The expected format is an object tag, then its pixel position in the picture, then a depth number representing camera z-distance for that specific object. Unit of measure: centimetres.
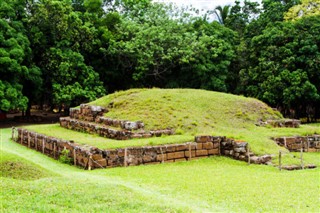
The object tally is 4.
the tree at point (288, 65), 3419
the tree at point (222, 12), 4894
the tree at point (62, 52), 3412
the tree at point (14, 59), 3028
